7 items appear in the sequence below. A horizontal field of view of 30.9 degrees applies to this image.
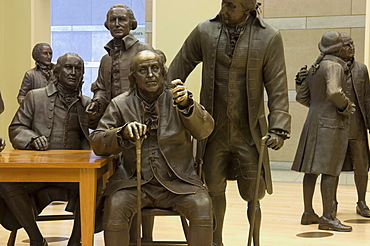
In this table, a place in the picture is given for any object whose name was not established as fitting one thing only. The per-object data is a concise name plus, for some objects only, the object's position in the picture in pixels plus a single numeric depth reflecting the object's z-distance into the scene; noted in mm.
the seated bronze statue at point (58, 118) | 4805
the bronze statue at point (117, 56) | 5238
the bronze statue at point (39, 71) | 7820
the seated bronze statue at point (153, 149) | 3811
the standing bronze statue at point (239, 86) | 4168
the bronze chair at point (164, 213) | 3913
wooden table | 3867
